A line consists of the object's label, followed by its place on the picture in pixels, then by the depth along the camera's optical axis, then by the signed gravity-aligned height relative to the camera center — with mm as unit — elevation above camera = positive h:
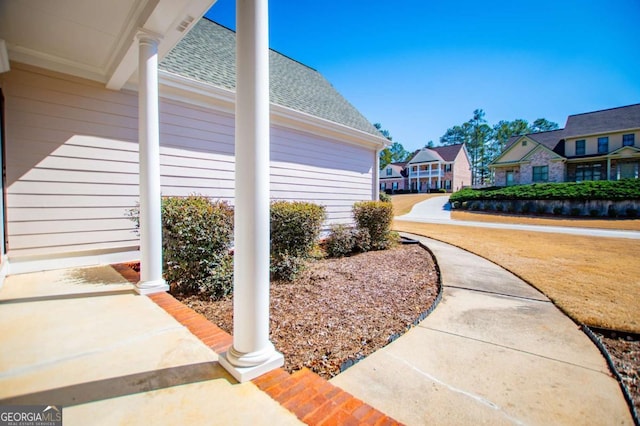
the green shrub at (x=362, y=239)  7466 -927
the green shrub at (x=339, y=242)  7074 -952
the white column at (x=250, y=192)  1854 +98
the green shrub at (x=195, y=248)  3852 -595
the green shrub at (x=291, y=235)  4891 -544
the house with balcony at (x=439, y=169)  42625 +5766
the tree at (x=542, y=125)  61344 +17790
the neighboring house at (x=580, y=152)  23047 +4882
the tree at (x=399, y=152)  72112 +14507
